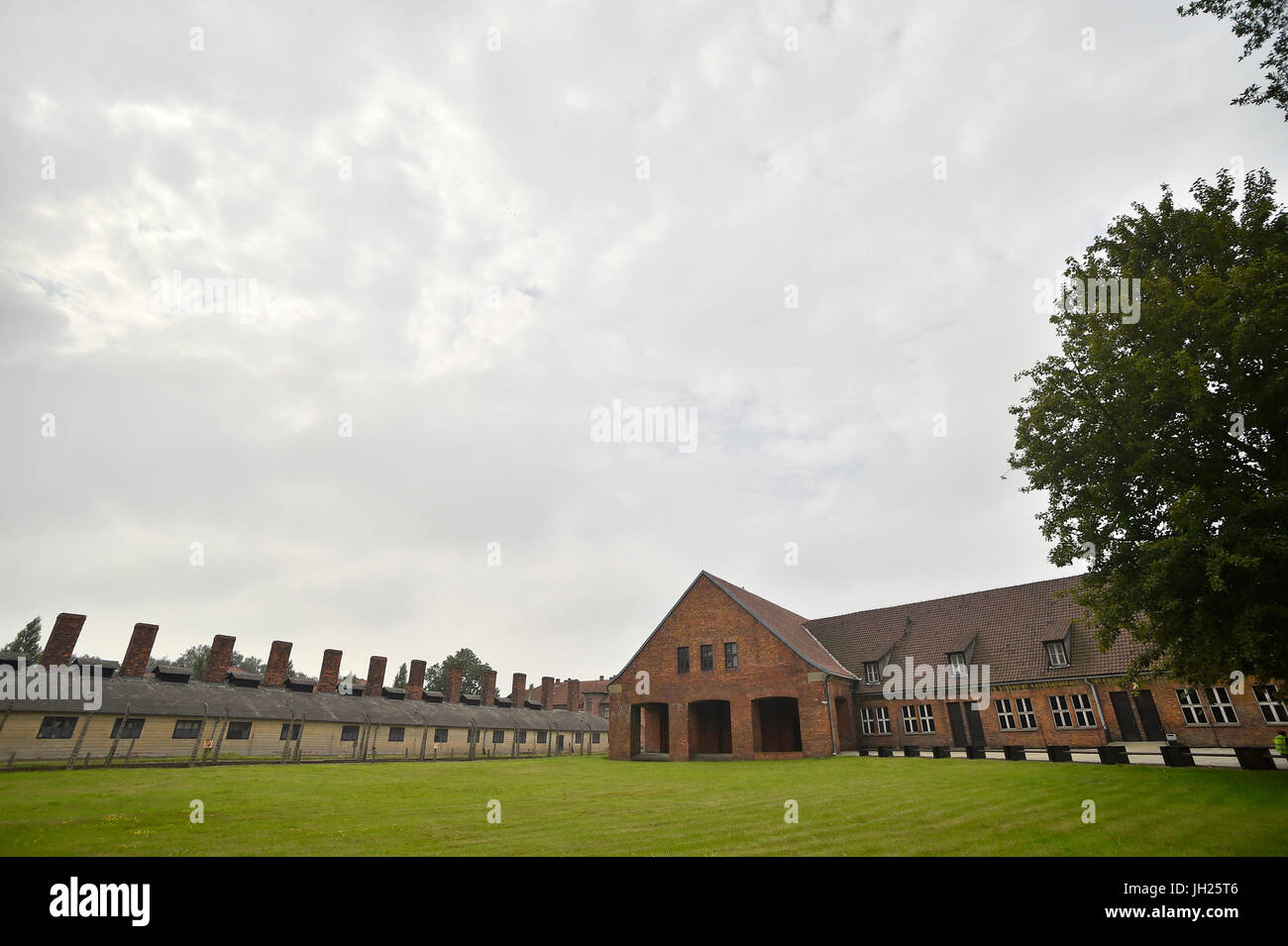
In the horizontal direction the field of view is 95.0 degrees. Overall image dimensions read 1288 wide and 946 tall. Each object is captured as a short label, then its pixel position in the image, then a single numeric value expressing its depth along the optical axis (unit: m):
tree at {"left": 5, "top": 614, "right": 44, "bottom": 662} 79.19
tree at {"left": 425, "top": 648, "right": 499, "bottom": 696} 97.19
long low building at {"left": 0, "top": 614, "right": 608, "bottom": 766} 34.00
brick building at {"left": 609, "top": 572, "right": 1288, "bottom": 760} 28.55
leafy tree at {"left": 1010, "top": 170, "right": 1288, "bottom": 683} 13.31
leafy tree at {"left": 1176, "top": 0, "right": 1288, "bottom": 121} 12.49
